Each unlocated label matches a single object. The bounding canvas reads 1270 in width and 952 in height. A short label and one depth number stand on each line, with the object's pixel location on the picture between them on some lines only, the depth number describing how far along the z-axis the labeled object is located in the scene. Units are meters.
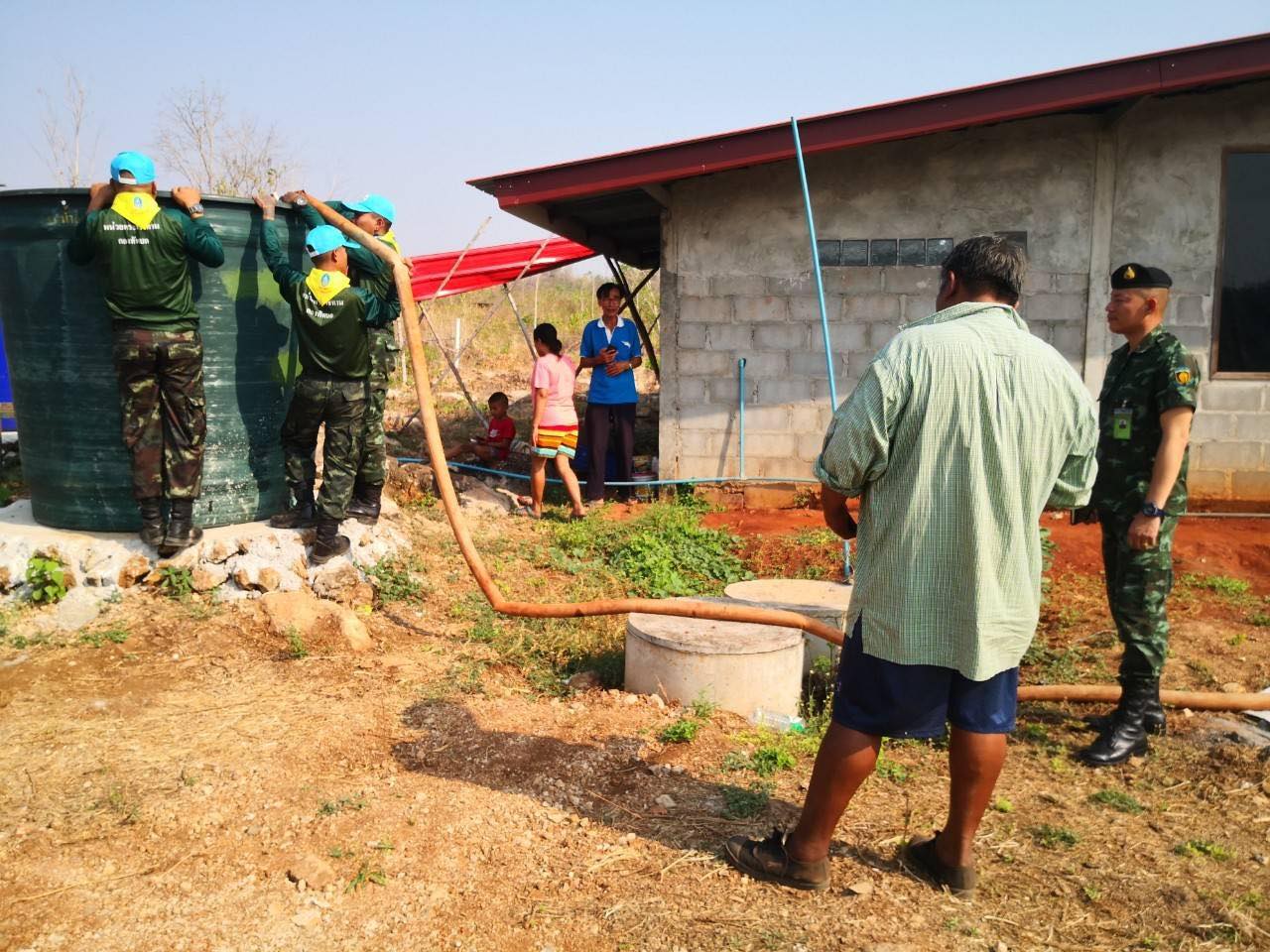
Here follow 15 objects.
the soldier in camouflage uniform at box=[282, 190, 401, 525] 6.17
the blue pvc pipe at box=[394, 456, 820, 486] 8.97
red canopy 10.73
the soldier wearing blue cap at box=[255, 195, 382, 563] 5.57
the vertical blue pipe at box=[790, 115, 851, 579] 5.82
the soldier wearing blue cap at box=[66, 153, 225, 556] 5.16
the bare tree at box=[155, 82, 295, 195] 17.91
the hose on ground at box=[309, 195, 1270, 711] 4.44
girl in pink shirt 8.36
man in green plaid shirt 2.73
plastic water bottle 4.56
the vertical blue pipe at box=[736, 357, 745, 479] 8.86
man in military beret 4.04
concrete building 8.20
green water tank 5.49
